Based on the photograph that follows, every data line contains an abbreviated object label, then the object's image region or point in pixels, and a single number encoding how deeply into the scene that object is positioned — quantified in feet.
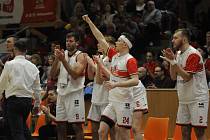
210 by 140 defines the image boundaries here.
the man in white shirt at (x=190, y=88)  43.77
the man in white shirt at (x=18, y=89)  45.48
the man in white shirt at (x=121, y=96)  42.72
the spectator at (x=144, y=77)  61.58
